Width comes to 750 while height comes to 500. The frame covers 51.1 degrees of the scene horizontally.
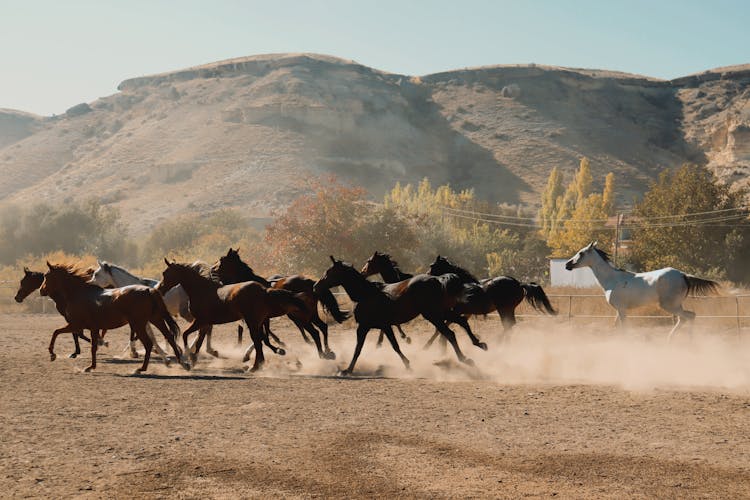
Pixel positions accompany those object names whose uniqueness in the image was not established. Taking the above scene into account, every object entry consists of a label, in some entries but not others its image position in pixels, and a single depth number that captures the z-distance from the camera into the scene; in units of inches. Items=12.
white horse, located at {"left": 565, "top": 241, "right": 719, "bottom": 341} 729.0
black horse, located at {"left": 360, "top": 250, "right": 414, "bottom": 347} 677.3
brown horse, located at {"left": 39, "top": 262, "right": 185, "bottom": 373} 569.3
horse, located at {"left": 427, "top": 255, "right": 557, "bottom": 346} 662.0
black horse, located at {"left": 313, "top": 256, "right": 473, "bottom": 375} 571.2
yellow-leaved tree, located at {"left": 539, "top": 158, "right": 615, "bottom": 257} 2743.6
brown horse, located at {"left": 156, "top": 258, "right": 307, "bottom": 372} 573.0
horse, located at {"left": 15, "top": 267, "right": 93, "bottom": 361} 741.3
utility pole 1871.3
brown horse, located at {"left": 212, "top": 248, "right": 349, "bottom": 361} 635.5
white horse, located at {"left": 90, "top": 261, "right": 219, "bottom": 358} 692.1
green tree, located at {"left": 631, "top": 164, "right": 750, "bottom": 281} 1914.4
